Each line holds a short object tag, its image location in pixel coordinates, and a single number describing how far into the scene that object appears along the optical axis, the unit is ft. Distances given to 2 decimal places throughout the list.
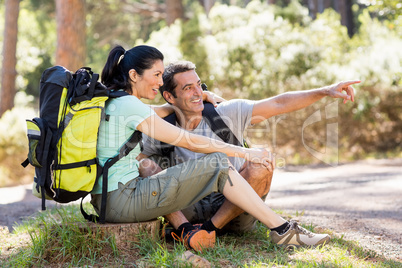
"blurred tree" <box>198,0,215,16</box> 47.44
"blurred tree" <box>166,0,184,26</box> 52.42
